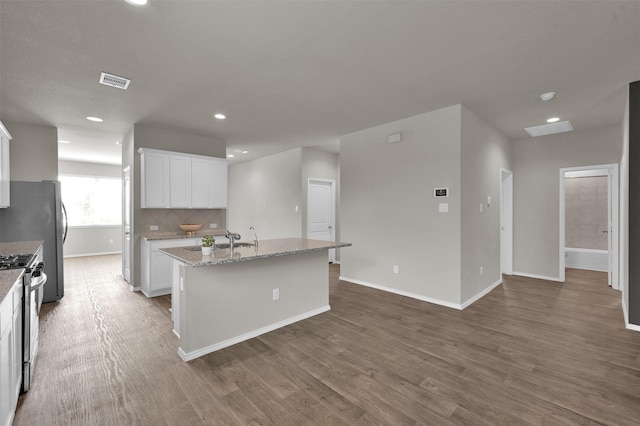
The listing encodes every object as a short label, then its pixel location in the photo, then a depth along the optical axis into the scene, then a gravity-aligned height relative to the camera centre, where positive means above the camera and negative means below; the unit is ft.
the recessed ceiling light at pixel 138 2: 6.30 +4.50
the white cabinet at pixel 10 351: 5.02 -2.66
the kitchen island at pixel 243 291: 8.78 -2.73
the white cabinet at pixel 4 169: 10.76 +1.67
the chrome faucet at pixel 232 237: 10.10 -0.87
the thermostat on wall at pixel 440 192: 13.23 +0.88
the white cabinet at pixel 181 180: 15.34 +1.79
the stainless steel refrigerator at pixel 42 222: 13.15 -0.43
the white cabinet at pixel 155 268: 14.61 -2.82
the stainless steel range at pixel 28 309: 6.82 -2.31
